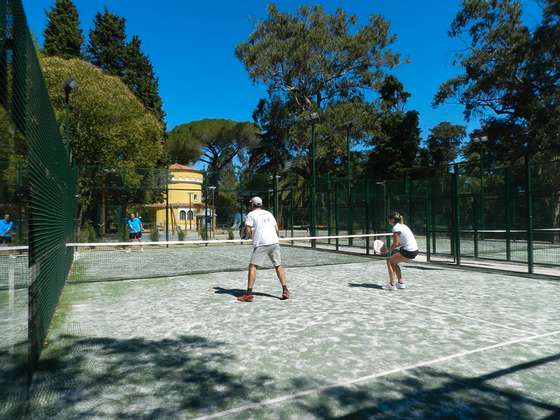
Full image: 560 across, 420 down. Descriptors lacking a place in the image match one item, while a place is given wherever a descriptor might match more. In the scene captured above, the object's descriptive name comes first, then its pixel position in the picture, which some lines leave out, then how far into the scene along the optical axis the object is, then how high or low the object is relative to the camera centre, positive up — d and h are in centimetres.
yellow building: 2535 +145
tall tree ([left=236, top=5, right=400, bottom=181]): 3638 +1355
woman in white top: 784 -46
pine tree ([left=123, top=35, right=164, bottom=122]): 3941 +1361
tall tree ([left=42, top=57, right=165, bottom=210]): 2311 +601
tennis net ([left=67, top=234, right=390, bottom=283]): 1101 -105
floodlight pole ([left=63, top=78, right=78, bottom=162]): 1281 +420
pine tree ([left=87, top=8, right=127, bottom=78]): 3981 +1672
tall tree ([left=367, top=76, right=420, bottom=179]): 4116 +789
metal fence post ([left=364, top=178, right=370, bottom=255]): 1482 +64
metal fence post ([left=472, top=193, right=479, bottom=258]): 1300 +15
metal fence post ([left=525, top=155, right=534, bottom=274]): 967 +21
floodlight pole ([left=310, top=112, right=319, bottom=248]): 1756 +86
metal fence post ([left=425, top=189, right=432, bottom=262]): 1253 +34
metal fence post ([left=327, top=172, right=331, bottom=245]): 1816 +84
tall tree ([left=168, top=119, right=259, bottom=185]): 5781 +1136
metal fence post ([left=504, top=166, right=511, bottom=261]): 1266 +59
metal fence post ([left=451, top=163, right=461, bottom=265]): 1164 +32
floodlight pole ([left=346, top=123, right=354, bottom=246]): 1697 +63
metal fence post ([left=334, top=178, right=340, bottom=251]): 1757 +81
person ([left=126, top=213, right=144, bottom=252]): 1667 +2
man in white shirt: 709 -19
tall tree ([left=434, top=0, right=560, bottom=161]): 2238 +816
